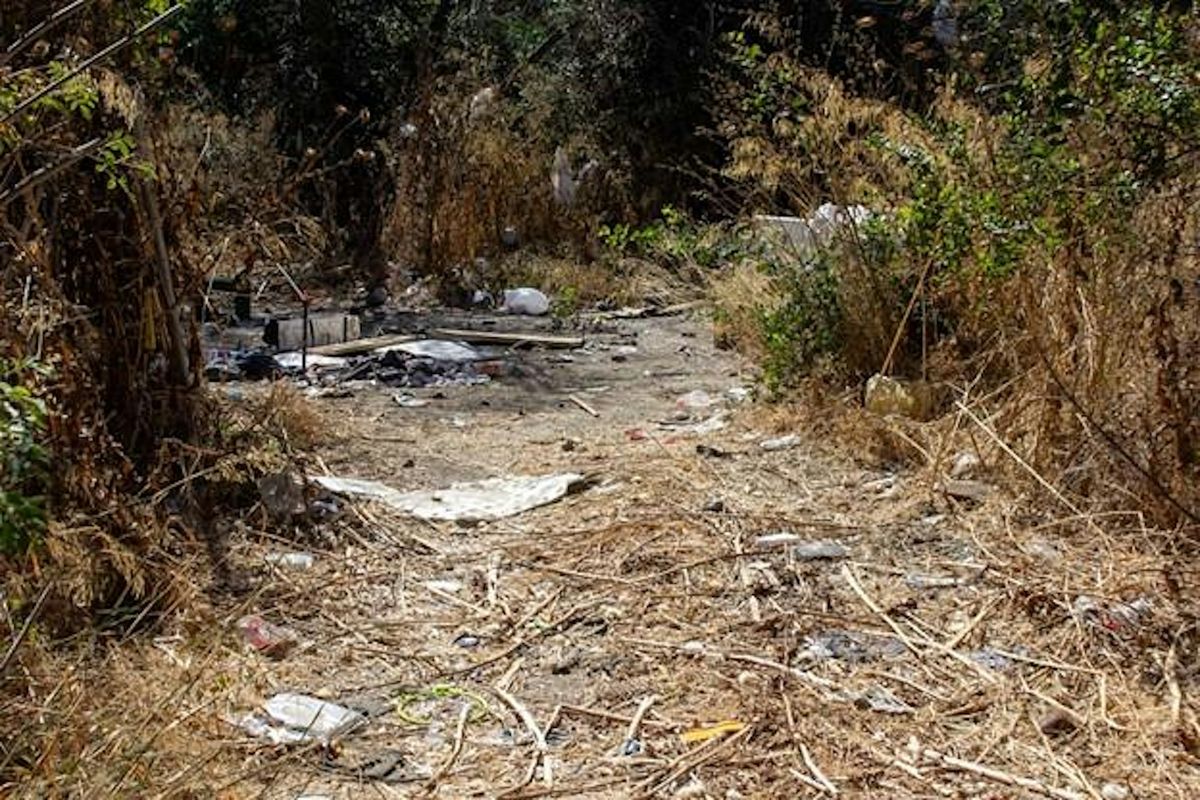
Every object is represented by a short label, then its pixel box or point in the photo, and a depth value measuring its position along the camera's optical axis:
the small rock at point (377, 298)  8.53
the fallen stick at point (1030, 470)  3.41
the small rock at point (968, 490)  3.79
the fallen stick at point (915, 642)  2.83
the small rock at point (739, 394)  5.50
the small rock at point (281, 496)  3.67
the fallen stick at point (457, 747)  2.48
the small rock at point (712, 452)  4.56
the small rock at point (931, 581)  3.30
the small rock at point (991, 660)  2.85
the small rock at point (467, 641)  3.12
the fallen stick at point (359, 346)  6.65
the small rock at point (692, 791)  2.38
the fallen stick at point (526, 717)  2.61
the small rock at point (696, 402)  5.65
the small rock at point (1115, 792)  2.33
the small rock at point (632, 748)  2.56
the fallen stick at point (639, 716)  2.62
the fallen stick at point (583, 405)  5.59
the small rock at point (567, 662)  2.96
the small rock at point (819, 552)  3.51
